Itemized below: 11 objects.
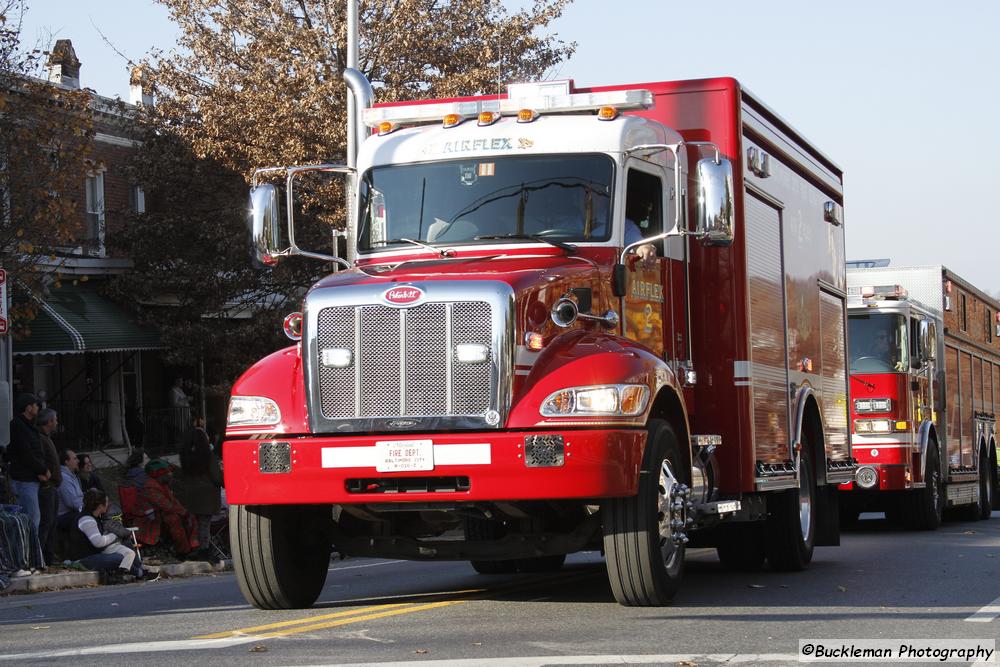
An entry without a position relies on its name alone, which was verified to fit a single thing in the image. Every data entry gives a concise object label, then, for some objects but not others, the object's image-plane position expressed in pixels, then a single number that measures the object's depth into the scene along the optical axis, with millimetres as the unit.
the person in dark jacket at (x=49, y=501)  14727
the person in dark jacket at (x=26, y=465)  14375
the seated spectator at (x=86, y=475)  16156
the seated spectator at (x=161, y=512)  16031
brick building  27594
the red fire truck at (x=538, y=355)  8516
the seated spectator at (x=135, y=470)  16109
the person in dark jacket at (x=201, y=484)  16875
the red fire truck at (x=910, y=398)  19422
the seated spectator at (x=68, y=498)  15117
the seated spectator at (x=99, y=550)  14516
